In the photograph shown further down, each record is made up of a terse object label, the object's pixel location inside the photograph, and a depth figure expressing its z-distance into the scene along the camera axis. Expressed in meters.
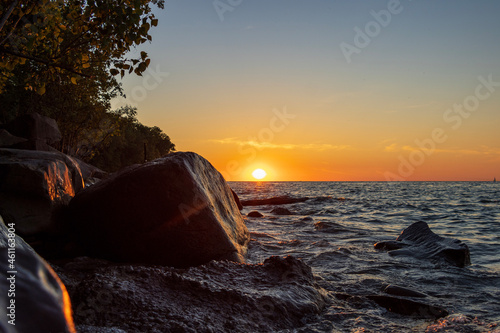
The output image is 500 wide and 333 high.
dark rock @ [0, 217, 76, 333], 1.69
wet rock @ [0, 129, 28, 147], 15.98
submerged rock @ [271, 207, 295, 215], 17.34
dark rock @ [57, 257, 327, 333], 2.65
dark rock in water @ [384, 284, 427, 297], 4.35
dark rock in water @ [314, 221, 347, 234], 10.77
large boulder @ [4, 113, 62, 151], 17.92
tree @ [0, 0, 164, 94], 3.70
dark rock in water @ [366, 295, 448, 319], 3.73
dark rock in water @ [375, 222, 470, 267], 6.30
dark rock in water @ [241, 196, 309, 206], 25.50
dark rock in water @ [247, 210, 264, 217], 15.98
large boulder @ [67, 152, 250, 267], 4.91
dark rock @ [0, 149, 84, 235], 4.84
